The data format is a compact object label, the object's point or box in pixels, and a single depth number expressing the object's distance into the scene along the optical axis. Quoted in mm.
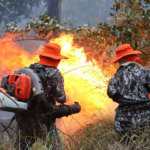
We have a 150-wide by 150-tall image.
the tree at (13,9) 45073
